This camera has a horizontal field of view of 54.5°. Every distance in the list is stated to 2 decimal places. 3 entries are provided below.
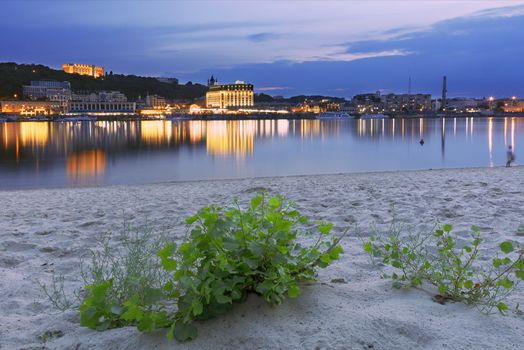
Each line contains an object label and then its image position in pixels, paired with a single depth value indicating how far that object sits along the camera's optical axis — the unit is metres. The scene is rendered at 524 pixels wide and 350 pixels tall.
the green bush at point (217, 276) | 2.52
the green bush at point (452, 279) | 2.83
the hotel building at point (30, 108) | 182.25
